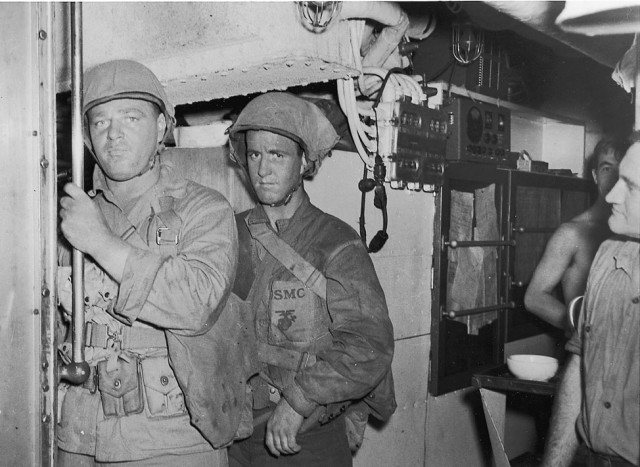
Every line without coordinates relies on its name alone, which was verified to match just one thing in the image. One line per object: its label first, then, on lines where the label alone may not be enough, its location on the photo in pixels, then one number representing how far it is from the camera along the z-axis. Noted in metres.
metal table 3.28
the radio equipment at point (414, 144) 4.04
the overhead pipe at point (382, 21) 3.01
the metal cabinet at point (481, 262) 4.64
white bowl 3.43
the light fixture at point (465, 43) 4.71
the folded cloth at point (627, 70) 1.97
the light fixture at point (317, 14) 2.50
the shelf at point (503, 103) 4.58
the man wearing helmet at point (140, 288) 1.94
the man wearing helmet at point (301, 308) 2.55
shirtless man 4.44
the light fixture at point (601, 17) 1.35
